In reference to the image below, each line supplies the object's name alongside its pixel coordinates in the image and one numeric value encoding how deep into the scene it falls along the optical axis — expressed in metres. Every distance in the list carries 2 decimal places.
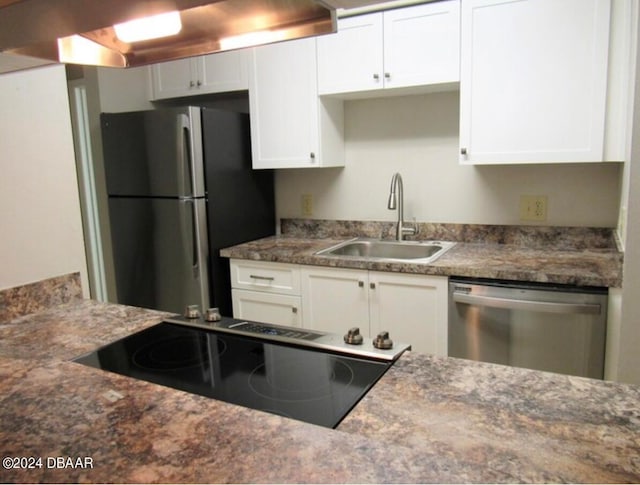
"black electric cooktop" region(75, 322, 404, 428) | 0.99
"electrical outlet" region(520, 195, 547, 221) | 2.56
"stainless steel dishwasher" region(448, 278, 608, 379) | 1.95
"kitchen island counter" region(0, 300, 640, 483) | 0.72
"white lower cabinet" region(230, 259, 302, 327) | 2.59
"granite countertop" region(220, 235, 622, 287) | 1.97
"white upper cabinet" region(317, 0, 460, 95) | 2.33
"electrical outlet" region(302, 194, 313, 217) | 3.20
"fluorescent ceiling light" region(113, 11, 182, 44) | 1.07
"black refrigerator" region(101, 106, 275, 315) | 2.68
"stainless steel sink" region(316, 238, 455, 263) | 2.72
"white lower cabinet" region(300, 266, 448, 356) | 2.24
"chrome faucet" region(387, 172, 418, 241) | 2.70
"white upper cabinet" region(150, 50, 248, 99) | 2.89
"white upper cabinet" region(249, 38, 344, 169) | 2.70
